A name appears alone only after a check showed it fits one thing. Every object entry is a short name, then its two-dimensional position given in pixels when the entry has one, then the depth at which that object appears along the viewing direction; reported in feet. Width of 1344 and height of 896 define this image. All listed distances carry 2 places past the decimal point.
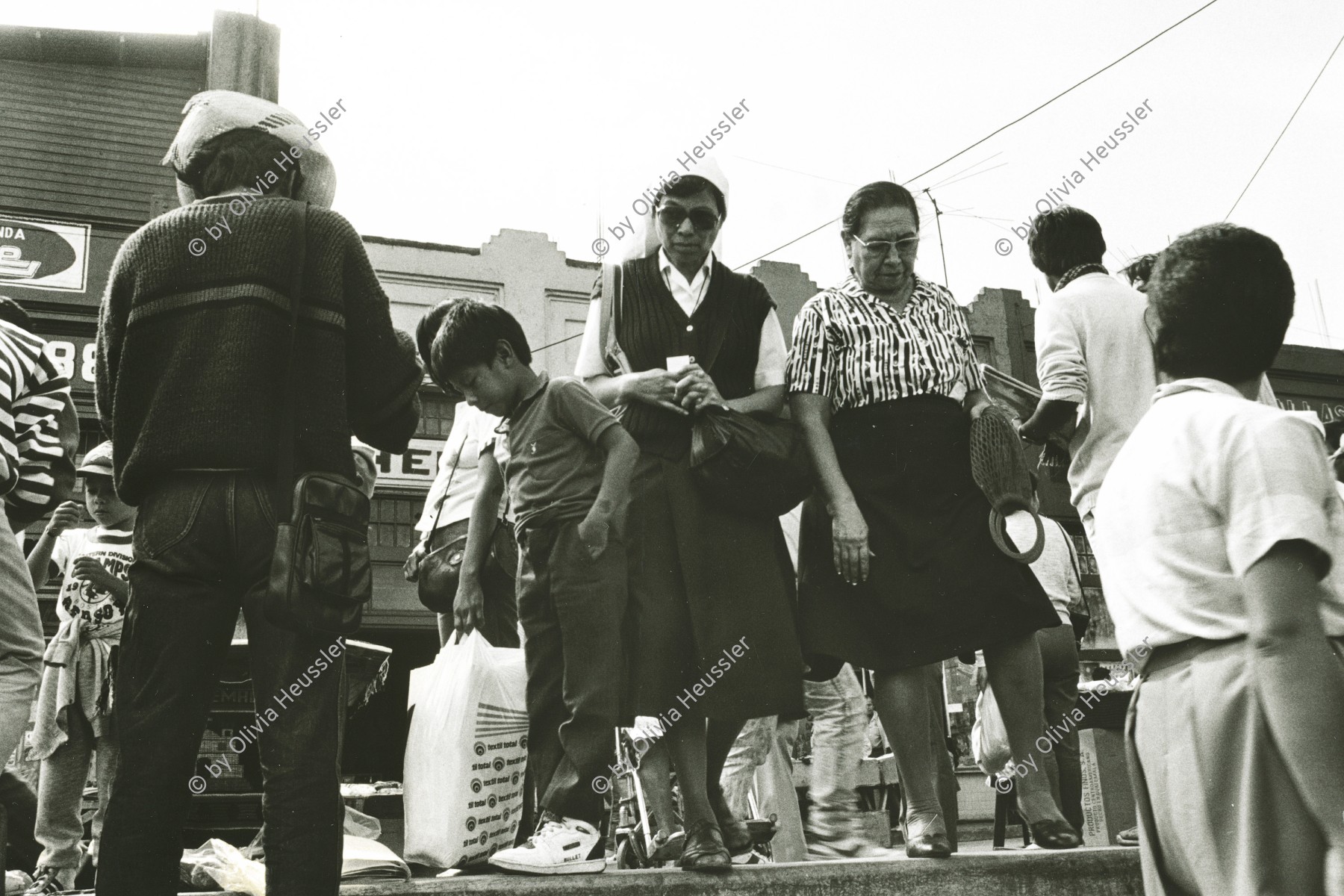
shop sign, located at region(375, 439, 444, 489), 58.98
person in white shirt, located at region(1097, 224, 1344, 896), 6.00
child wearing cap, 17.37
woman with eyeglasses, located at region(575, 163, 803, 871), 12.24
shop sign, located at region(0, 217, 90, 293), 48.37
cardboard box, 20.44
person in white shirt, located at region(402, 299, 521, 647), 13.85
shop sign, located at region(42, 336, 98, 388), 49.42
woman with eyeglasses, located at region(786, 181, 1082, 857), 12.60
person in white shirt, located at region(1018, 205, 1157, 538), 13.84
